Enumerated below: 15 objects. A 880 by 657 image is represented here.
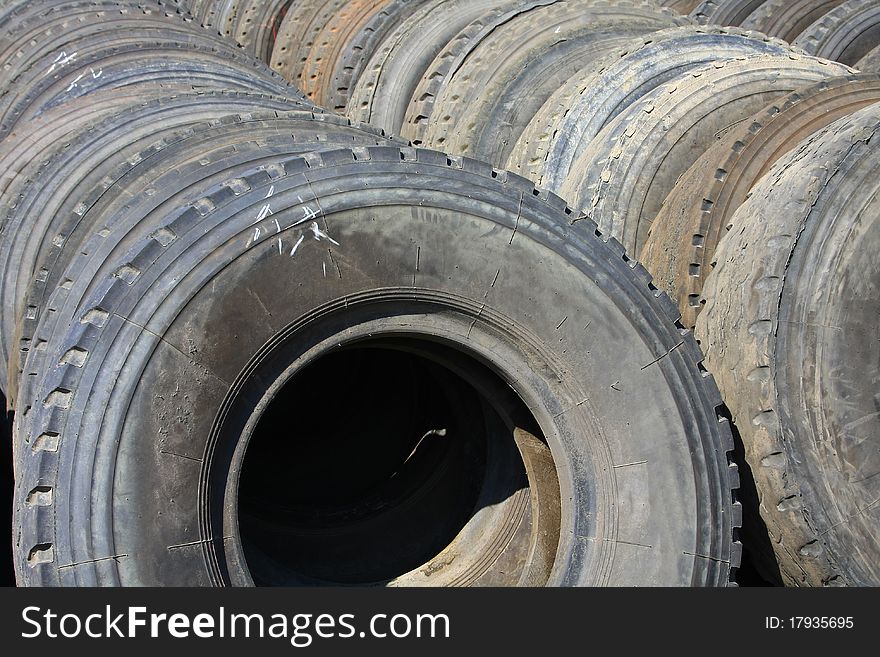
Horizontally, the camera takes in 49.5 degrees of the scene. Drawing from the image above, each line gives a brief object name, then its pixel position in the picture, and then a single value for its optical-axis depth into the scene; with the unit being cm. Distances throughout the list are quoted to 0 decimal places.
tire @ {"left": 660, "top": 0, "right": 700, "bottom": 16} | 704
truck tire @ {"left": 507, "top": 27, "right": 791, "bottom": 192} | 409
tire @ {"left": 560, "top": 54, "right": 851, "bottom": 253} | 380
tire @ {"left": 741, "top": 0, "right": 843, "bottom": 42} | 637
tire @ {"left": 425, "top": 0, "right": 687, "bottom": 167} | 452
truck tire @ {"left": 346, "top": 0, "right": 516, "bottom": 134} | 537
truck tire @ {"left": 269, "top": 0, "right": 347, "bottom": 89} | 663
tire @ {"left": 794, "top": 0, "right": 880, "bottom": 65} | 584
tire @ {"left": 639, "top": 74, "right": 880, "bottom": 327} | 350
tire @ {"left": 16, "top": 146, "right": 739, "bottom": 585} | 233
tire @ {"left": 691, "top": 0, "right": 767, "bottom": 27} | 652
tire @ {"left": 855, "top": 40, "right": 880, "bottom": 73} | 553
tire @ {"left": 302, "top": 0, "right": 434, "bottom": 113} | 589
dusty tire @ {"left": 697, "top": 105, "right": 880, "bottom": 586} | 297
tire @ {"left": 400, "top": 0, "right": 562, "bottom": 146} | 489
